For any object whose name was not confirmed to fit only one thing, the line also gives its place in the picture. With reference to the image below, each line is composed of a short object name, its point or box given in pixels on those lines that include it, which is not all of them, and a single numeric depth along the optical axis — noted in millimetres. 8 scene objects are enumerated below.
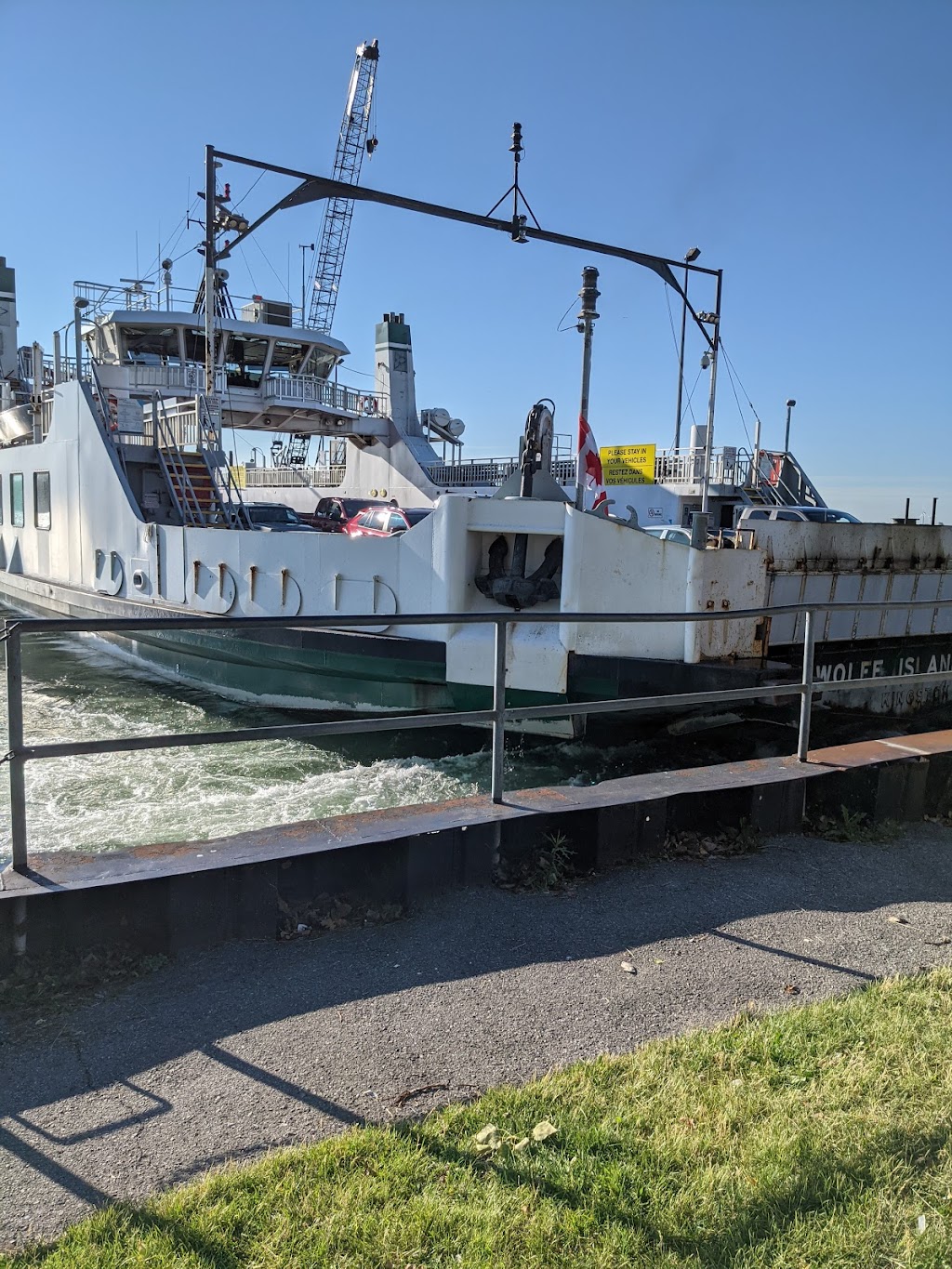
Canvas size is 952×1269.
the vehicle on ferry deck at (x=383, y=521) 18125
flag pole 9773
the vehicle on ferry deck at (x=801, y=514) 16091
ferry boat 8648
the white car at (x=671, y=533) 10336
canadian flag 10016
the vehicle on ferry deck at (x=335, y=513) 24234
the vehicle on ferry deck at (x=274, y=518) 18938
